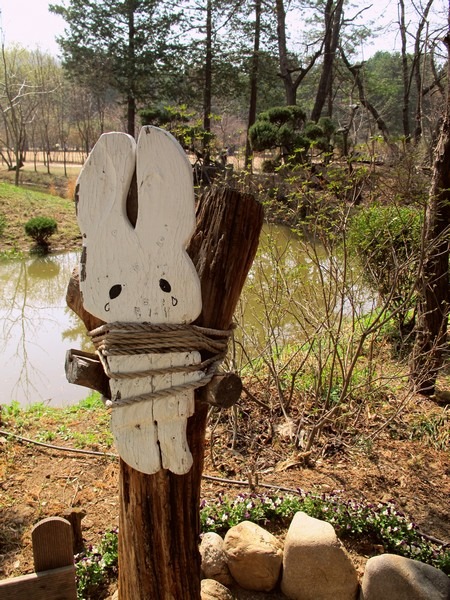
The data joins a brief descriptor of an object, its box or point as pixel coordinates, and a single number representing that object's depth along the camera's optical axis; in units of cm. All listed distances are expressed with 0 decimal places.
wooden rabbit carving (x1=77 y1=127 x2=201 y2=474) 127
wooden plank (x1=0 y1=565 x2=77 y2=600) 137
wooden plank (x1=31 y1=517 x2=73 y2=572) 138
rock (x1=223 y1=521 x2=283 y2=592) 221
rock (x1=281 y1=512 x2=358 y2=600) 214
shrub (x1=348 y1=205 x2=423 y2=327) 491
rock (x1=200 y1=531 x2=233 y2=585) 225
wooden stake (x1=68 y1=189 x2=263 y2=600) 144
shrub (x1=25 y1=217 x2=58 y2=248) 1195
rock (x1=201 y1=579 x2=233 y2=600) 204
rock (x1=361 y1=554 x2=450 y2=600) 205
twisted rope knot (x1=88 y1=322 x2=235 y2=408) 130
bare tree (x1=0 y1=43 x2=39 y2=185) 1652
